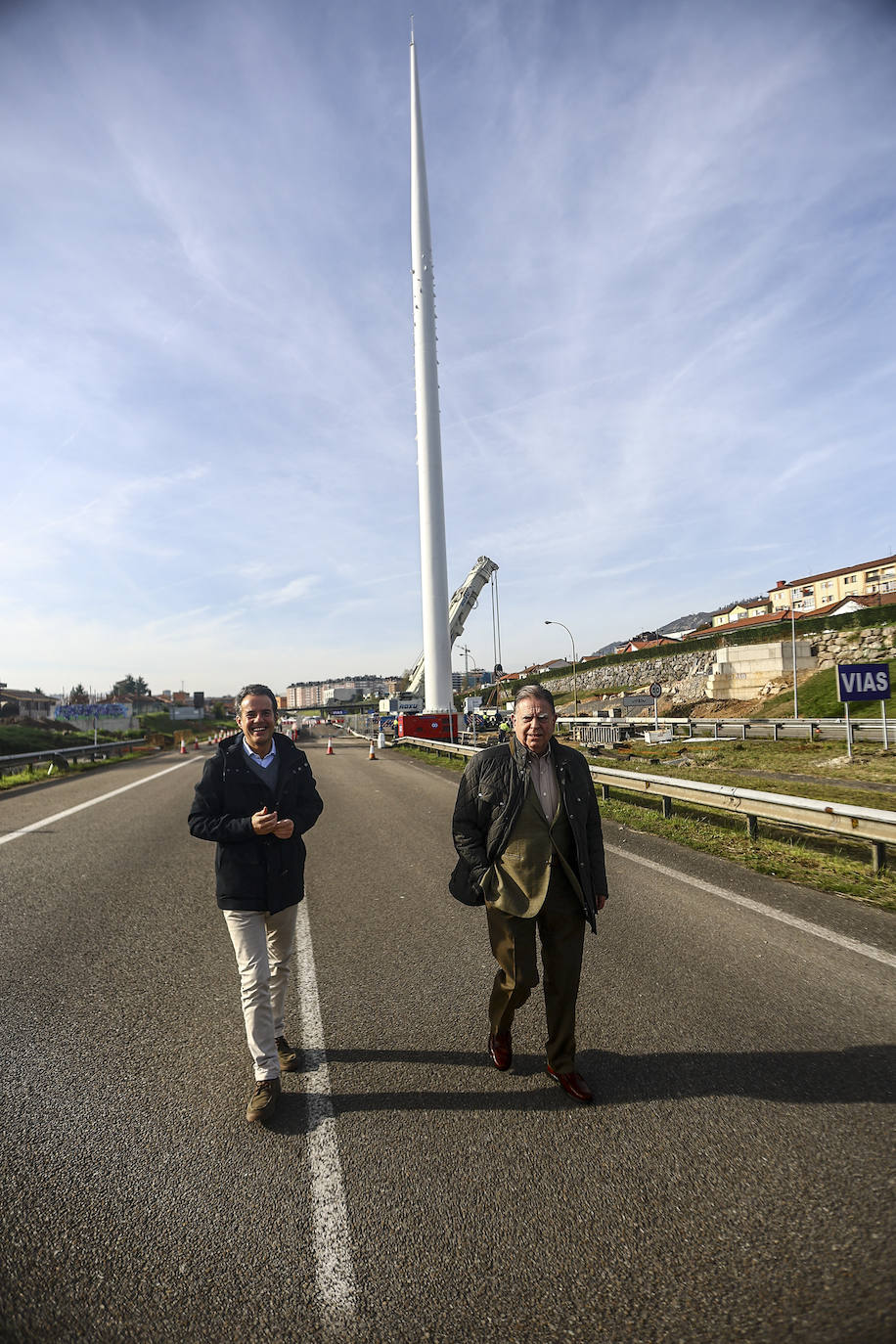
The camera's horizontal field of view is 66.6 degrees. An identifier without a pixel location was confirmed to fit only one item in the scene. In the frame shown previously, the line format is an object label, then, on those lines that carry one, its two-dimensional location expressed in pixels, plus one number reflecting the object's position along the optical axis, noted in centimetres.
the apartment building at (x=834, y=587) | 8381
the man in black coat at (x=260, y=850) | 340
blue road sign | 1642
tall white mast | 3984
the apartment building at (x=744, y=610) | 10298
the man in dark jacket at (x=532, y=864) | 345
